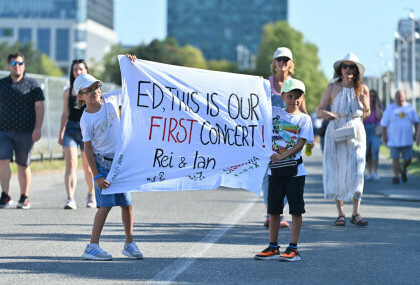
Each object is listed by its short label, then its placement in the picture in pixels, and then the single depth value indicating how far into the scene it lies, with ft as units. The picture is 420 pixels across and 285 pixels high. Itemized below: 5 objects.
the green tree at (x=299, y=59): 402.72
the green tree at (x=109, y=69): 447.83
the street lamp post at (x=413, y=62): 178.64
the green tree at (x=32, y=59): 486.79
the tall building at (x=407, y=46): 233.90
